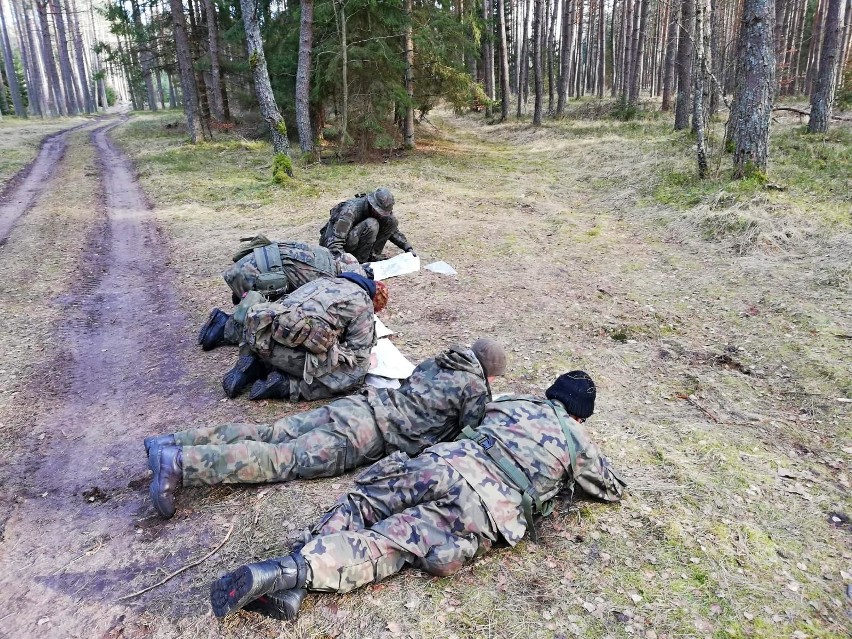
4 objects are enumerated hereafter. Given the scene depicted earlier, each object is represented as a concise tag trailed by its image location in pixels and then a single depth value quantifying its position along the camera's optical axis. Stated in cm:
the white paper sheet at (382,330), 598
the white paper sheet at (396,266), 802
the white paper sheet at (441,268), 811
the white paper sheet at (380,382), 496
